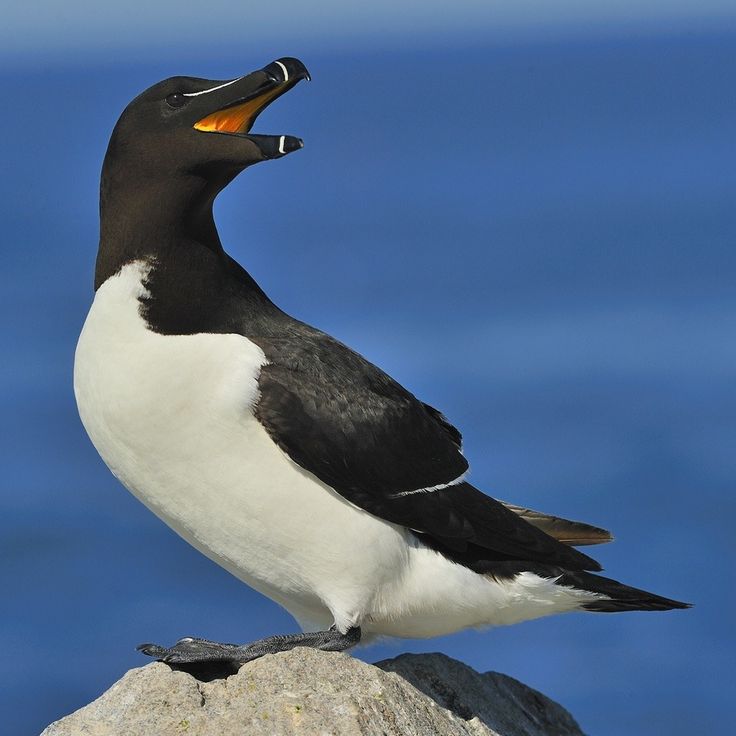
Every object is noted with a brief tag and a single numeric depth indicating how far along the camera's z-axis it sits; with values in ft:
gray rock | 37.17
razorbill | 40.57
